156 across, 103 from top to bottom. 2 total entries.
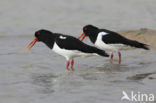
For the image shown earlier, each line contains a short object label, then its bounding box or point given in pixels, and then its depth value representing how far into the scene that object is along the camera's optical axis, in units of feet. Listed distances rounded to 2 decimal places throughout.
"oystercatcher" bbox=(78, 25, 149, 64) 66.03
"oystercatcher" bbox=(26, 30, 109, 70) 59.52
